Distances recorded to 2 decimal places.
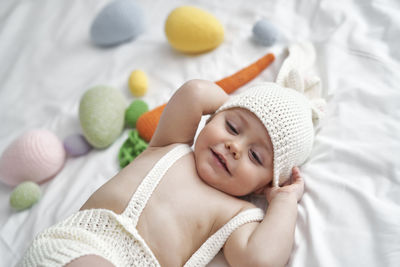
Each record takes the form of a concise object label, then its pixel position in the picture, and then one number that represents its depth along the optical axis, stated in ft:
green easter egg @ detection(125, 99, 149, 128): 4.31
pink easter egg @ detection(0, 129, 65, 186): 3.89
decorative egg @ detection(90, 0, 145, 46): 5.01
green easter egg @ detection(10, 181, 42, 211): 3.75
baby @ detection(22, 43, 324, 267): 2.86
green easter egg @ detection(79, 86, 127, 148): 4.06
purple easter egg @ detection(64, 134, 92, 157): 4.19
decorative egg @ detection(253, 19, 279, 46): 4.69
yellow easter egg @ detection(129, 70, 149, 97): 4.57
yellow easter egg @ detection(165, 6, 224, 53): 4.63
